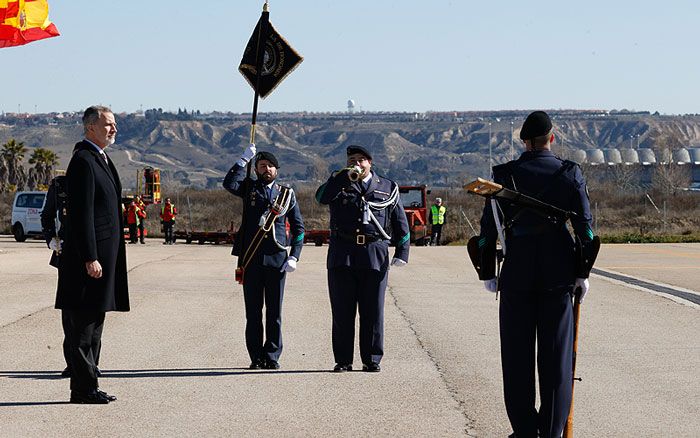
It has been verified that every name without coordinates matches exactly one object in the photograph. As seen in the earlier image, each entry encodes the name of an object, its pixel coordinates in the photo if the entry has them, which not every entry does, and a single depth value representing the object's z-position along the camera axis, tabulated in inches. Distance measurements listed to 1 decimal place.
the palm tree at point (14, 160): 4271.7
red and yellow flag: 1201.4
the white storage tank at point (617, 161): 7694.9
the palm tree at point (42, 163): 4239.7
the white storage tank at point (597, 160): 7741.1
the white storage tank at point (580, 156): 7111.2
